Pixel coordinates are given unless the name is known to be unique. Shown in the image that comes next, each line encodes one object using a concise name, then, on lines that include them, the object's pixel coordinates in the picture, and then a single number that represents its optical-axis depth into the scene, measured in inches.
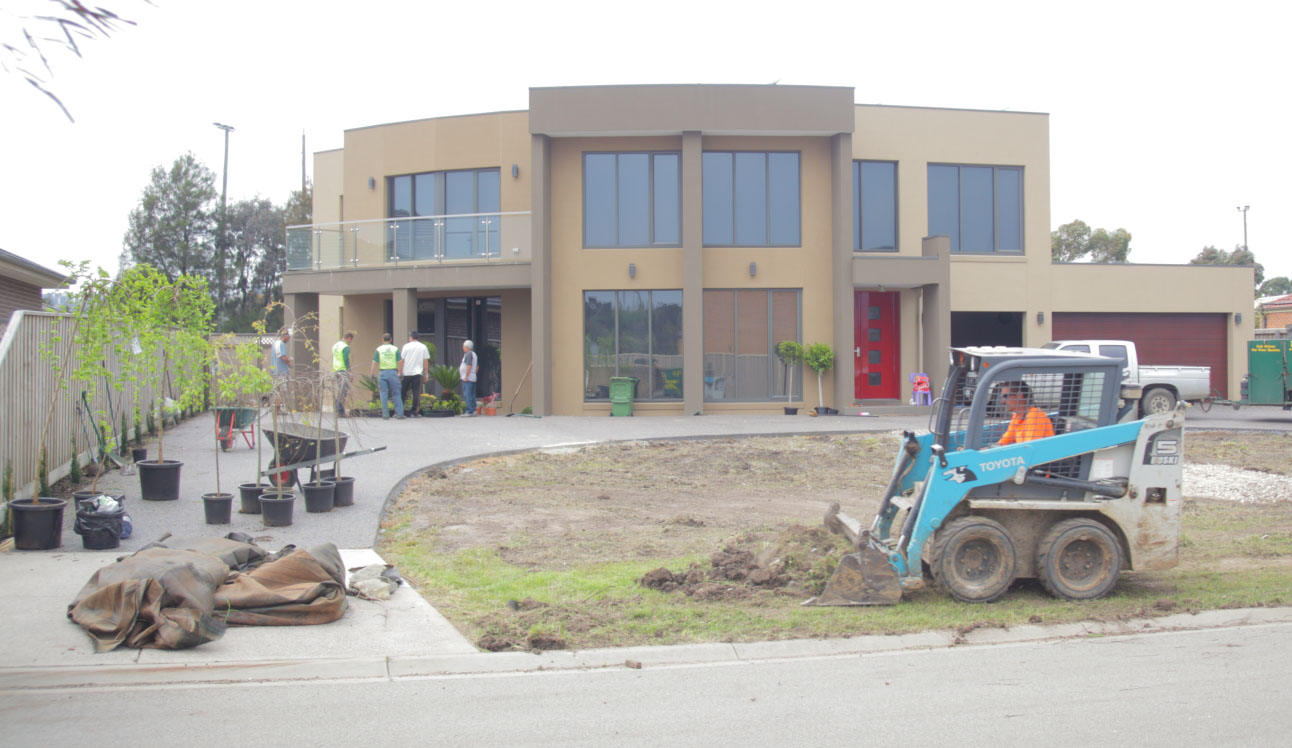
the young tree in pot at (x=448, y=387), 936.3
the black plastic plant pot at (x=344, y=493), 435.8
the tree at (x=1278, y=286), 3398.1
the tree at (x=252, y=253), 2346.2
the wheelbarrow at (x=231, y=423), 583.8
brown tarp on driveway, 247.3
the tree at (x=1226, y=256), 2615.7
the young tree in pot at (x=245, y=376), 394.6
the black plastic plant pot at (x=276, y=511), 391.2
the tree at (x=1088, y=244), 2325.3
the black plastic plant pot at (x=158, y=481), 424.8
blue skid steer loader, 290.2
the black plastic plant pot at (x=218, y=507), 385.7
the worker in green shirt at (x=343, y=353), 801.4
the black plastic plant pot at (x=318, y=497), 419.8
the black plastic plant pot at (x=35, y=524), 339.0
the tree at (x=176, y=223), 2304.4
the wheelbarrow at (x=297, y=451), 418.9
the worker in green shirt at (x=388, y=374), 855.7
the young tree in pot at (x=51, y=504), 339.3
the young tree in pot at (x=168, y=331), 366.6
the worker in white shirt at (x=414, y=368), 895.1
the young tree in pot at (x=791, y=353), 950.4
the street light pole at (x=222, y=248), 2234.3
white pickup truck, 883.4
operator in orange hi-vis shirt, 302.4
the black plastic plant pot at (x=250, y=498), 413.1
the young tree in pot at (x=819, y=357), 950.4
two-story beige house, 944.3
